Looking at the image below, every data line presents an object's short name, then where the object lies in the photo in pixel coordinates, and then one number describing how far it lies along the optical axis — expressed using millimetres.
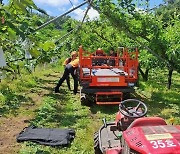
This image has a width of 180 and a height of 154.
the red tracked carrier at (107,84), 5155
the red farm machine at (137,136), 1848
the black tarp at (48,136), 3385
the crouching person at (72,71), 6296
